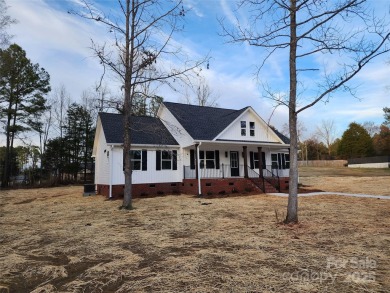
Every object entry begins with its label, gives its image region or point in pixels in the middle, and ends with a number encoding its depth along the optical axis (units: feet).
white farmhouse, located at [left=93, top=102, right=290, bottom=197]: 54.70
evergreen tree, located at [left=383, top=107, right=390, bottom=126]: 134.35
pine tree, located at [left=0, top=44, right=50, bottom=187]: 86.99
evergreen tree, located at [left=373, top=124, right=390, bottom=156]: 153.99
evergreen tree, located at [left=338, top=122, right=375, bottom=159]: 165.68
